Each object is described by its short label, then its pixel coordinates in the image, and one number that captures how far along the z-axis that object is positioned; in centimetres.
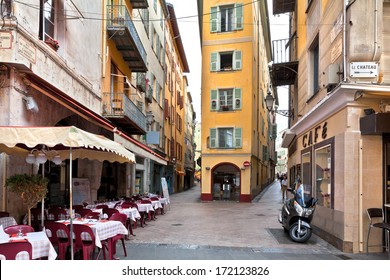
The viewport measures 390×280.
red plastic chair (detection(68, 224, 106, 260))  676
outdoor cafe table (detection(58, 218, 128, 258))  681
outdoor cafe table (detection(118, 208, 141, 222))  1079
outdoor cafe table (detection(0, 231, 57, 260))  570
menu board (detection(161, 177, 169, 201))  1809
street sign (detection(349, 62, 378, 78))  855
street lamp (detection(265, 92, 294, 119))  1618
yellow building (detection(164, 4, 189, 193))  3388
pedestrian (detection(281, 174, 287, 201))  2447
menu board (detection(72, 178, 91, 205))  1394
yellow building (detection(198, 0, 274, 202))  2619
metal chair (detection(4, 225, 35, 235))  633
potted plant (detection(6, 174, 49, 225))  707
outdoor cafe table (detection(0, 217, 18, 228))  716
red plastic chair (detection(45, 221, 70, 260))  699
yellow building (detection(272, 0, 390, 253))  847
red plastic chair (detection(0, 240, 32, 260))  482
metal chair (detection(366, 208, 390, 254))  836
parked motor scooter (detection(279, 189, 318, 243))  1001
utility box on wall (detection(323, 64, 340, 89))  927
